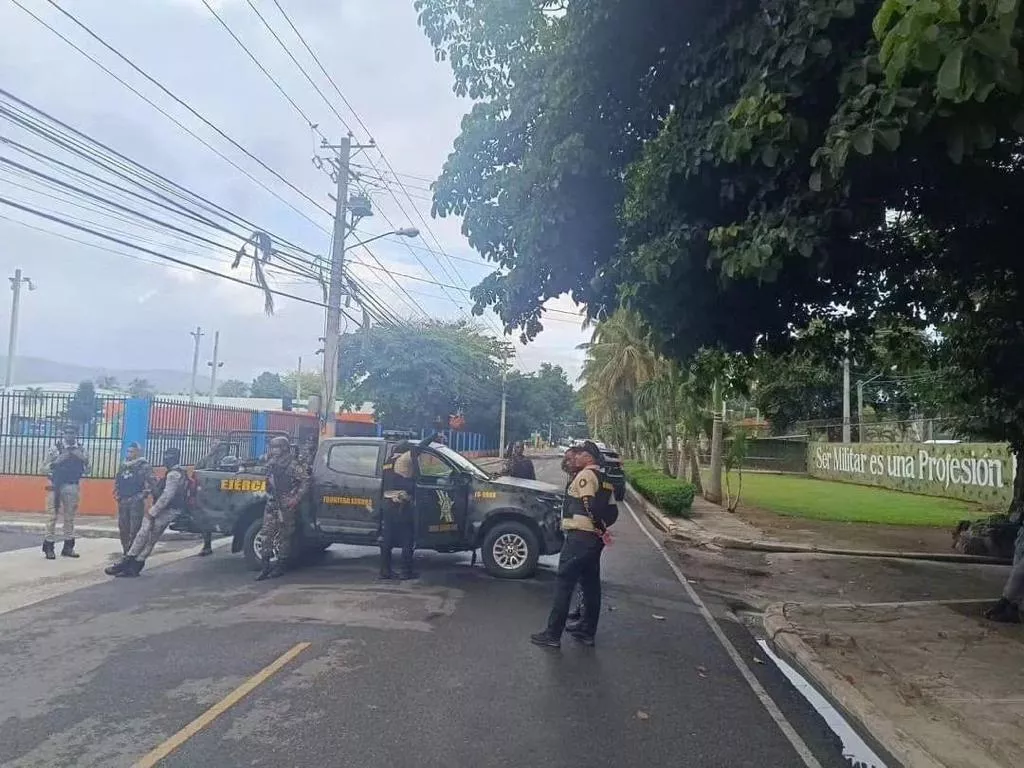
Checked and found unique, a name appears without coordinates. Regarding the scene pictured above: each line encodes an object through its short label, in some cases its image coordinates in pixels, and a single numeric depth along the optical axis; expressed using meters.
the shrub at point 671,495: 21.78
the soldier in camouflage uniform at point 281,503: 10.86
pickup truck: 11.06
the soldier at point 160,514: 10.84
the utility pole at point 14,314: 65.92
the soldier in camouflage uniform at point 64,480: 11.78
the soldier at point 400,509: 10.66
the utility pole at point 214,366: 87.38
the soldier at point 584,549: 7.59
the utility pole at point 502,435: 57.16
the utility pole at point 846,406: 45.75
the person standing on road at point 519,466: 15.14
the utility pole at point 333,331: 21.56
